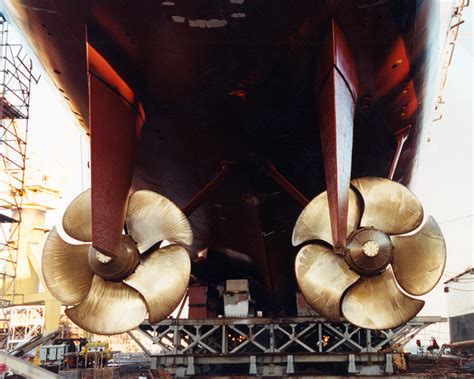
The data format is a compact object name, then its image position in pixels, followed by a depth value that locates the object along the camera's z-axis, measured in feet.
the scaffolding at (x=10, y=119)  79.56
